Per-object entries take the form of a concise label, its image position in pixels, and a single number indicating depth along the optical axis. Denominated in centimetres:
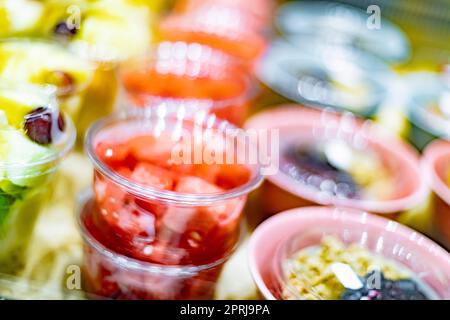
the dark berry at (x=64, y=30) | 67
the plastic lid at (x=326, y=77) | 76
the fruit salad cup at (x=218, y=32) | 79
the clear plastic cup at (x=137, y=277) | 61
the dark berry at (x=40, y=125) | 61
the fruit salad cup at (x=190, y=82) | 69
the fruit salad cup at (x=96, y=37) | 67
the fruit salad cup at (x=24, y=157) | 60
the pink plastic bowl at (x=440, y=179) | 67
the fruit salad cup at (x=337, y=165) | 67
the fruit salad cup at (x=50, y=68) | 64
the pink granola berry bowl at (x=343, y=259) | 61
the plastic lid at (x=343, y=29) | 83
